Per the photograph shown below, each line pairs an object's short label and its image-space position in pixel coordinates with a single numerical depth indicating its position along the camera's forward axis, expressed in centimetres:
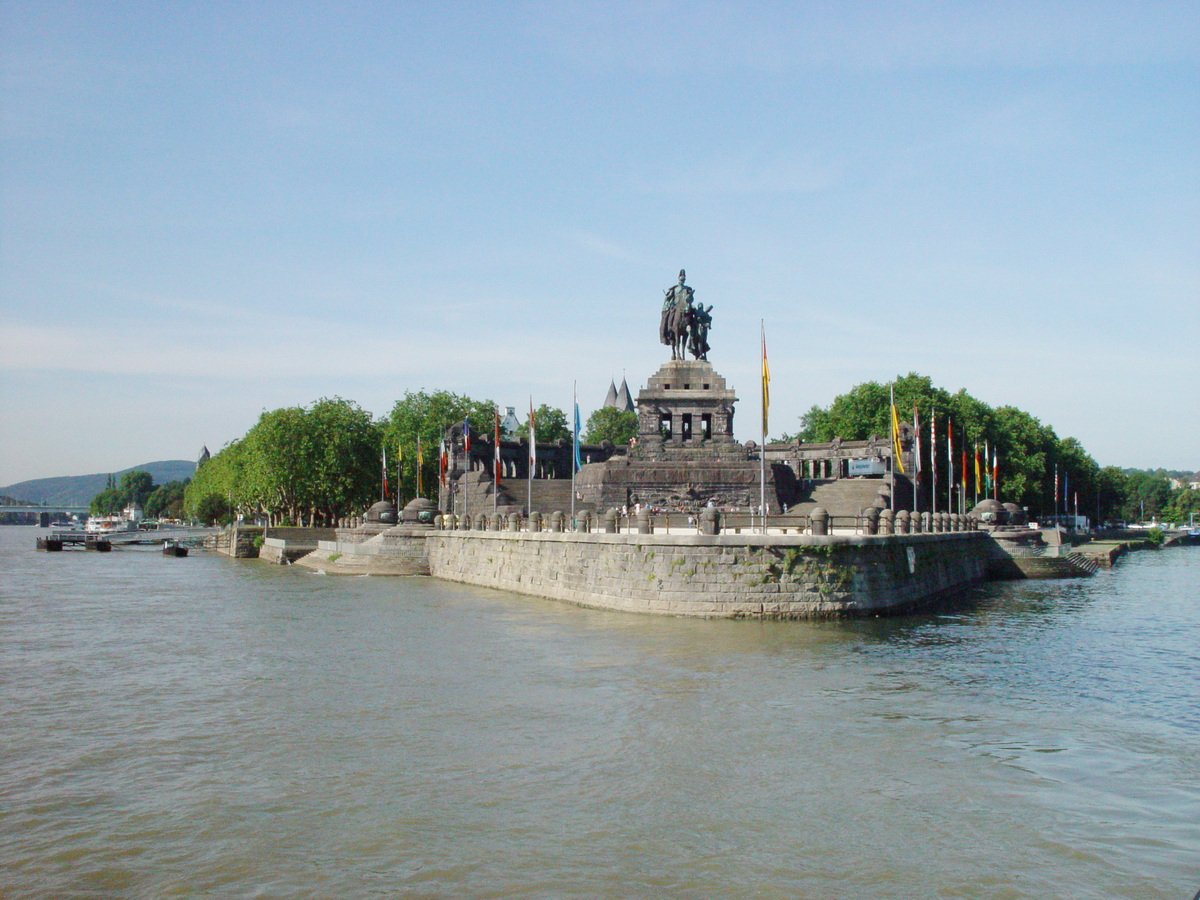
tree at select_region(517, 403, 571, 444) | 10694
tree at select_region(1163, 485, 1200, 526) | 16375
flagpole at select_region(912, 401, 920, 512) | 5768
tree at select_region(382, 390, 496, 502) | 8969
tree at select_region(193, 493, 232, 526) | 10119
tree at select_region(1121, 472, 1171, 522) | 17488
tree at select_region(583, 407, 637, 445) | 11962
